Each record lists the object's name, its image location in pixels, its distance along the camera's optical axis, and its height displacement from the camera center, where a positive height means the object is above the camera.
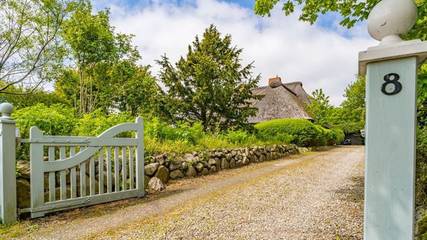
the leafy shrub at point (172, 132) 6.90 -0.43
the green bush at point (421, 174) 3.53 -0.75
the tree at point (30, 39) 11.09 +3.13
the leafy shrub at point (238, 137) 9.72 -0.74
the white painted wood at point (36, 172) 3.45 -0.69
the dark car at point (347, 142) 26.08 -2.38
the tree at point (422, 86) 2.81 +0.30
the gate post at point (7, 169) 3.25 -0.61
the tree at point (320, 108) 22.71 +0.67
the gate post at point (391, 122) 1.36 -0.03
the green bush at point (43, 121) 4.15 -0.07
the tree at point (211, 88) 10.84 +1.13
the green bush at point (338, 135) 20.86 -1.45
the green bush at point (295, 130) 14.93 -0.73
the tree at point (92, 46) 11.03 +2.88
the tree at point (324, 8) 4.23 +1.85
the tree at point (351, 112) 22.11 +0.37
